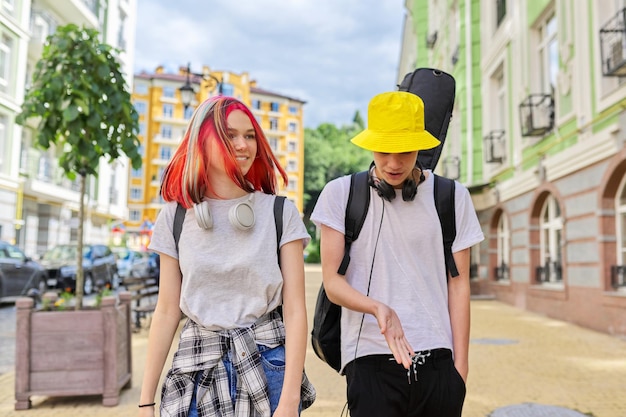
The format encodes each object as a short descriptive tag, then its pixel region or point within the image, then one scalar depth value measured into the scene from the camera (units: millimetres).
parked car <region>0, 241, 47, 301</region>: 14484
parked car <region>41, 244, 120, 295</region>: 17531
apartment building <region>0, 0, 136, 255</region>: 24594
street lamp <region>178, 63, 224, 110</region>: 15578
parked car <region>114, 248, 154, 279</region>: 22219
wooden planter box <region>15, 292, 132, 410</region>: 5332
